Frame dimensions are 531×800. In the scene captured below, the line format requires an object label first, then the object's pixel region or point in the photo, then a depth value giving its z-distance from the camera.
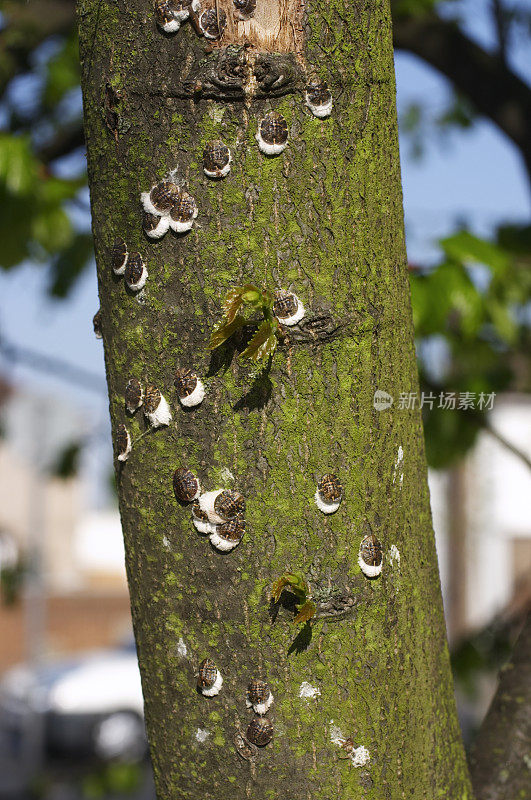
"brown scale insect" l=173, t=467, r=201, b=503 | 0.68
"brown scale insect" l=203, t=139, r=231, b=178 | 0.68
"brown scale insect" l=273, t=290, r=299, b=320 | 0.68
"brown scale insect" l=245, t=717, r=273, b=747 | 0.68
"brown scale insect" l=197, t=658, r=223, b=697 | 0.68
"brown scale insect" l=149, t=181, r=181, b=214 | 0.68
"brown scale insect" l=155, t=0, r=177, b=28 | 0.68
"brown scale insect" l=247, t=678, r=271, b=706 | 0.68
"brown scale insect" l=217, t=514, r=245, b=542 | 0.68
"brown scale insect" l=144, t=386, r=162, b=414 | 0.69
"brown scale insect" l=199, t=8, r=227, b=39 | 0.68
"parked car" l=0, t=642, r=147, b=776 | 7.51
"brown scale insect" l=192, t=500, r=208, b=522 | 0.68
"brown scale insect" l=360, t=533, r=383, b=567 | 0.69
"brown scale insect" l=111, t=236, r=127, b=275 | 0.69
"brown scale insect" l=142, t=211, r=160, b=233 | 0.68
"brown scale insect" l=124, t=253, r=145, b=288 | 0.69
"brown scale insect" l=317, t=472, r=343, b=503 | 0.68
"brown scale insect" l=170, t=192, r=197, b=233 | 0.68
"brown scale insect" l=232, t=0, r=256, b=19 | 0.68
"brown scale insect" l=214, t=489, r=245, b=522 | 0.68
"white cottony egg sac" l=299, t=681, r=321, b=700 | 0.68
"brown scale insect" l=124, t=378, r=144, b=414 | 0.69
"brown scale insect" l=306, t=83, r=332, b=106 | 0.68
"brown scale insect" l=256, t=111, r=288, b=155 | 0.68
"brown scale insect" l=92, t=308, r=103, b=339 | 0.71
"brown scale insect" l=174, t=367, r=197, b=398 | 0.68
